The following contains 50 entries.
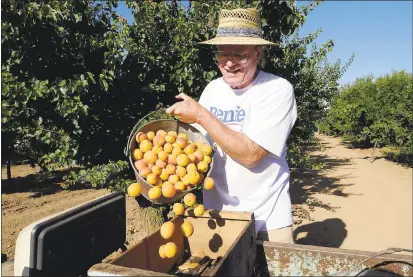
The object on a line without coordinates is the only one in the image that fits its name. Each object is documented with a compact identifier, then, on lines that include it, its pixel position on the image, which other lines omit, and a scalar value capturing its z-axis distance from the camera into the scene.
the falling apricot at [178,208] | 1.96
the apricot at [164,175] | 1.95
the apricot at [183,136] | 2.14
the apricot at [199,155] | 2.01
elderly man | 1.96
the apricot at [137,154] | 2.04
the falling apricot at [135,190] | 1.90
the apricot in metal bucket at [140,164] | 1.97
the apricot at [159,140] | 2.07
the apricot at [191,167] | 1.93
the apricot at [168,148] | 2.04
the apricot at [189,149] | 2.01
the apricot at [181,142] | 2.04
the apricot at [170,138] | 2.09
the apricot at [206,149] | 2.07
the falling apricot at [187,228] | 1.88
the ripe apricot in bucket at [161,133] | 2.14
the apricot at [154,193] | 1.84
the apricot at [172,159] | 1.99
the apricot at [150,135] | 2.12
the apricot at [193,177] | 1.89
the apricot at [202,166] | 1.98
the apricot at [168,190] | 1.83
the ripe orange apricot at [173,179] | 1.91
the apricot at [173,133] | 2.15
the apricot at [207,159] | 2.04
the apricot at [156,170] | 1.94
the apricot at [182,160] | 1.93
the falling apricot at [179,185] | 1.89
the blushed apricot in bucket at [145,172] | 1.91
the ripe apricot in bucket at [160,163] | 1.98
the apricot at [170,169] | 1.97
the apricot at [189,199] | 1.97
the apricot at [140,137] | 2.08
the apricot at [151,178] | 1.87
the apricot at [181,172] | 1.93
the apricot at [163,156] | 2.00
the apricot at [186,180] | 1.90
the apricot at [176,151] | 1.99
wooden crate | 1.57
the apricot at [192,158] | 1.97
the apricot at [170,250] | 1.75
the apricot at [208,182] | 2.00
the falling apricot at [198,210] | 1.91
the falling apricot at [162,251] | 1.77
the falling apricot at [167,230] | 1.78
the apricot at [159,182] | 1.93
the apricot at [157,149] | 2.02
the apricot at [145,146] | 2.01
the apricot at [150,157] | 1.96
